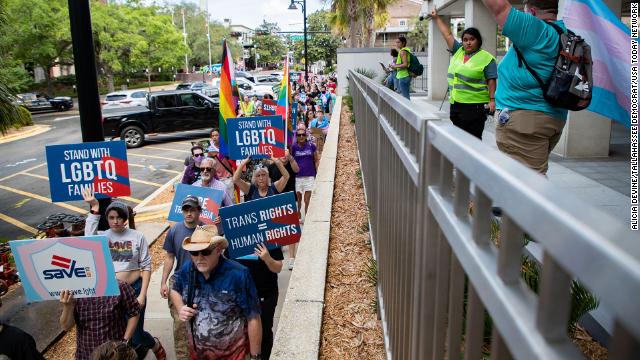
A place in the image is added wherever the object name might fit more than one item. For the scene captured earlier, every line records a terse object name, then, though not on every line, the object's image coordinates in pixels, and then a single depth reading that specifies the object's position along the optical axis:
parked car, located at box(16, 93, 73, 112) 39.53
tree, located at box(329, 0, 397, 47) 33.69
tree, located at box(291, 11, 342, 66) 79.88
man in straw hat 3.99
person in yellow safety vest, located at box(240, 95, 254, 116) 13.10
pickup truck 20.83
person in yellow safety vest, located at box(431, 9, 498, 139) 5.40
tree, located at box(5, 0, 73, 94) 38.44
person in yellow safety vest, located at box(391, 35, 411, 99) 10.60
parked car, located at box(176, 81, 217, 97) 32.38
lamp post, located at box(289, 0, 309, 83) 37.24
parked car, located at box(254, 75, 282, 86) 42.72
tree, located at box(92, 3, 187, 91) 45.91
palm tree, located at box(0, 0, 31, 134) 11.50
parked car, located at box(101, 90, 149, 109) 22.25
